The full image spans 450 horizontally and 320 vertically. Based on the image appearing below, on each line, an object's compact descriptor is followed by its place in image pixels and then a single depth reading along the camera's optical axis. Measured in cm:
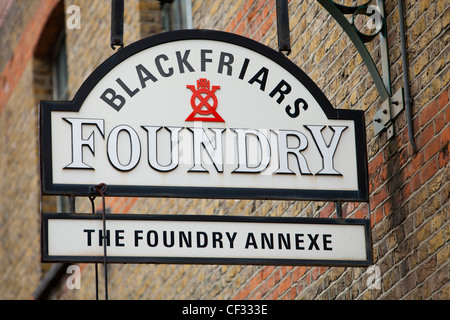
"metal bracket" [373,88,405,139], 600
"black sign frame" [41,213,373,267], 498
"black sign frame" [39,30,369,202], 511
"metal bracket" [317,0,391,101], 602
